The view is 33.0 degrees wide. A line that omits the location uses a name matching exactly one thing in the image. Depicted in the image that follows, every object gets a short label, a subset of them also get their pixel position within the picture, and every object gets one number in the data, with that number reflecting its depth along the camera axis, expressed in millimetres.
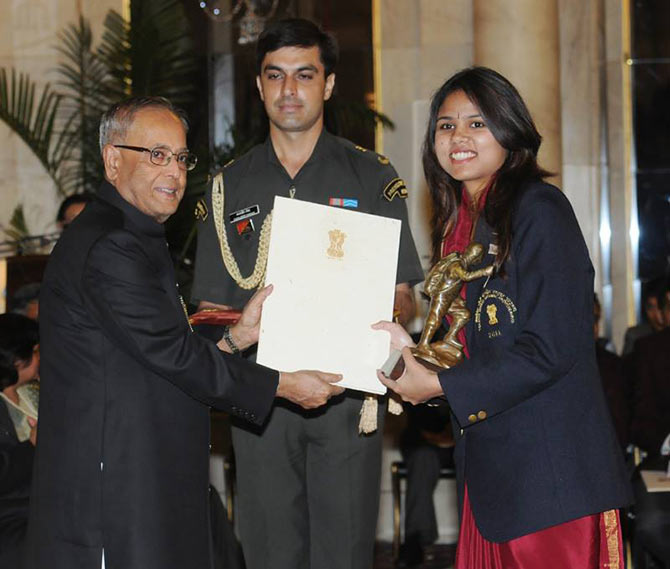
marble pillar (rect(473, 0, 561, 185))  7363
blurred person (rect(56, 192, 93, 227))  6418
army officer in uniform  4164
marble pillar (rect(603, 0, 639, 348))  8500
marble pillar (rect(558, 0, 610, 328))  8164
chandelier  8430
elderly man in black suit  3178
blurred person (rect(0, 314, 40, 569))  4523
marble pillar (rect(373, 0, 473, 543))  7656
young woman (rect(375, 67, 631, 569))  3029
